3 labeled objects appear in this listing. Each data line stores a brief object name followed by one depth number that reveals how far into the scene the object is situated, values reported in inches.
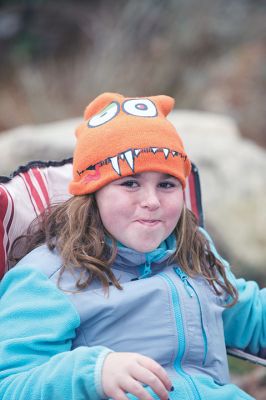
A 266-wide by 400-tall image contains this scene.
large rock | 343.0
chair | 181.8
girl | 158.2
